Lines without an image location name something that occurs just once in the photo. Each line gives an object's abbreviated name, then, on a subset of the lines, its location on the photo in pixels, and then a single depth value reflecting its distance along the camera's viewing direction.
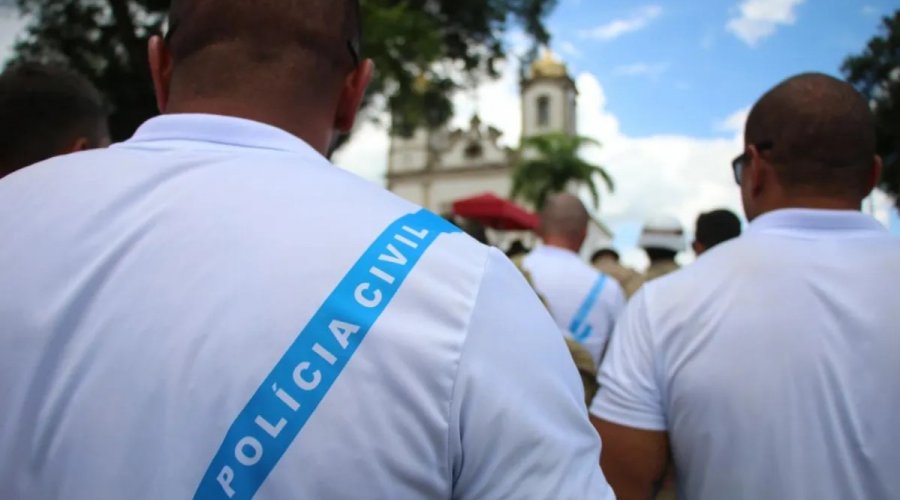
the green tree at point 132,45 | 10.49
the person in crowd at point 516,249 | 5.98
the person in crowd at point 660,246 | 4.70
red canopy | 13.12
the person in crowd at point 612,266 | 5.45
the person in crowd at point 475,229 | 3.57
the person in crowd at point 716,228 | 3.93
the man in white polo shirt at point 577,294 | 3.84
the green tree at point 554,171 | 33.66
